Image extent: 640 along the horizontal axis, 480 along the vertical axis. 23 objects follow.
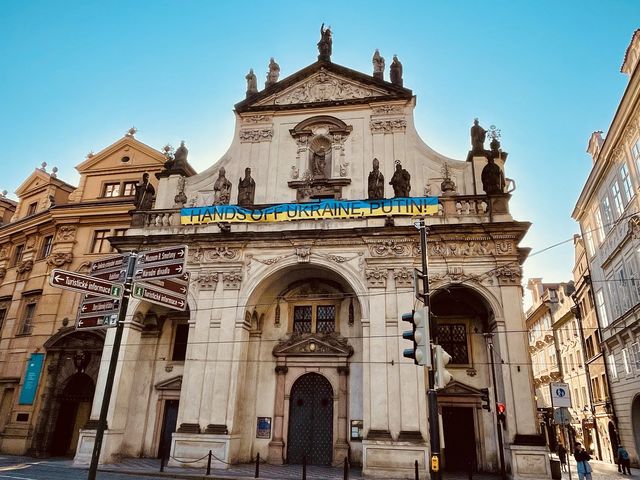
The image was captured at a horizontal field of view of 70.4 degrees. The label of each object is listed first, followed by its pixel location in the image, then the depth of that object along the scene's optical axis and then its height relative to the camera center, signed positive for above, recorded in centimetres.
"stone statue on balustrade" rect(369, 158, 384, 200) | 2061 +1000
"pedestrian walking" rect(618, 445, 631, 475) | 2253 -158
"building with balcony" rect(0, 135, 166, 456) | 2252 +593
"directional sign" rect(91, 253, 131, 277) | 736 +228
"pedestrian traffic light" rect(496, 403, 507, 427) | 1655 +40
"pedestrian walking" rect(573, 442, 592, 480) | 1641 -130
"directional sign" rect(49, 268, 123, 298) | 706 +183
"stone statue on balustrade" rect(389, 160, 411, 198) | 2039 +994
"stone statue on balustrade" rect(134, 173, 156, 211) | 2259 +1006
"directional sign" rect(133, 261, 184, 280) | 723 +210
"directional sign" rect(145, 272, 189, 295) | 759 +202
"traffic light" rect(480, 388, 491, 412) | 1723 +83
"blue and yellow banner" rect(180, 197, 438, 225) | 1973 +867
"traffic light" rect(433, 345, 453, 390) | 899 +99
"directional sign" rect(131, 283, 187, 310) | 709 +175
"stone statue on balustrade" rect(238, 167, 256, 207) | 2170 +1008
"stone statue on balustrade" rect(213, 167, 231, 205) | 2222 +1030
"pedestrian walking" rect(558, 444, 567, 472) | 2131 -141
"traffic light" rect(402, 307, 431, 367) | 917 +161
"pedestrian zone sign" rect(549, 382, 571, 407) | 1316 +84
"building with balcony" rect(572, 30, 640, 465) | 2383 +980
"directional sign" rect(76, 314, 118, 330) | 698 +128
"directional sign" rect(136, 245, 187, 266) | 729 +236
